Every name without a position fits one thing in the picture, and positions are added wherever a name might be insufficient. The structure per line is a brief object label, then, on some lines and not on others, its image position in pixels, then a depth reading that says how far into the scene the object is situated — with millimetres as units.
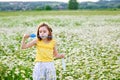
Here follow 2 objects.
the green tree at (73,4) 71871
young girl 4492
